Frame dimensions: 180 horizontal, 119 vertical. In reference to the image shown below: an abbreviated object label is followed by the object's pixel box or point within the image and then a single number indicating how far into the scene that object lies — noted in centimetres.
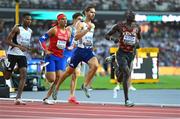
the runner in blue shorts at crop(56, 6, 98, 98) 1461
